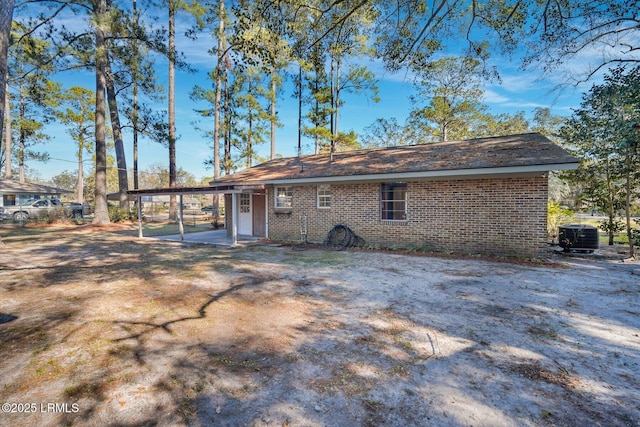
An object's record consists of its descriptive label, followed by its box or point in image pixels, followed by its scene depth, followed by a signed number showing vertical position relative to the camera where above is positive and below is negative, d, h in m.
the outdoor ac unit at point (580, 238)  8.73 -0.95
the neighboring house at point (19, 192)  22.50 +1.54
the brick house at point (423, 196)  8.27 +0.42
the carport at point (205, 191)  10.70 +0.73
